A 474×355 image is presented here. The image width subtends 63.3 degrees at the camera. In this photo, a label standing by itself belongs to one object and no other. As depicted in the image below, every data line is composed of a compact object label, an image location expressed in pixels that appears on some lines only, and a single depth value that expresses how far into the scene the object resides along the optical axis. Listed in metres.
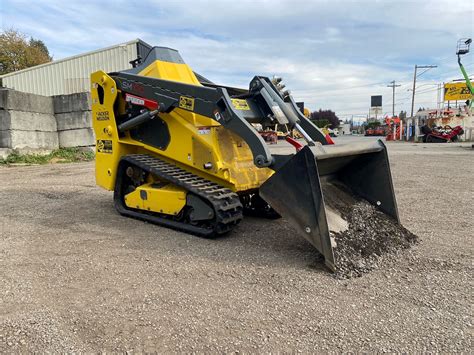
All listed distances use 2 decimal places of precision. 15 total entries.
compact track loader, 3.52
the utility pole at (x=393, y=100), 69.77
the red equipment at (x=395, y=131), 33.09
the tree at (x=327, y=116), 82.44
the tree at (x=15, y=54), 34.00
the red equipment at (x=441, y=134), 26.12
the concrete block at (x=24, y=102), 11.90
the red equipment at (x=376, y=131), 45.64
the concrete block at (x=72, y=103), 13.79
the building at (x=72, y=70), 19.23
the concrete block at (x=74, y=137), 14.10
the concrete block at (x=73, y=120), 13.92
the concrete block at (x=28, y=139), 12.16
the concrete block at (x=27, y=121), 11.99
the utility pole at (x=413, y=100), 50.40
